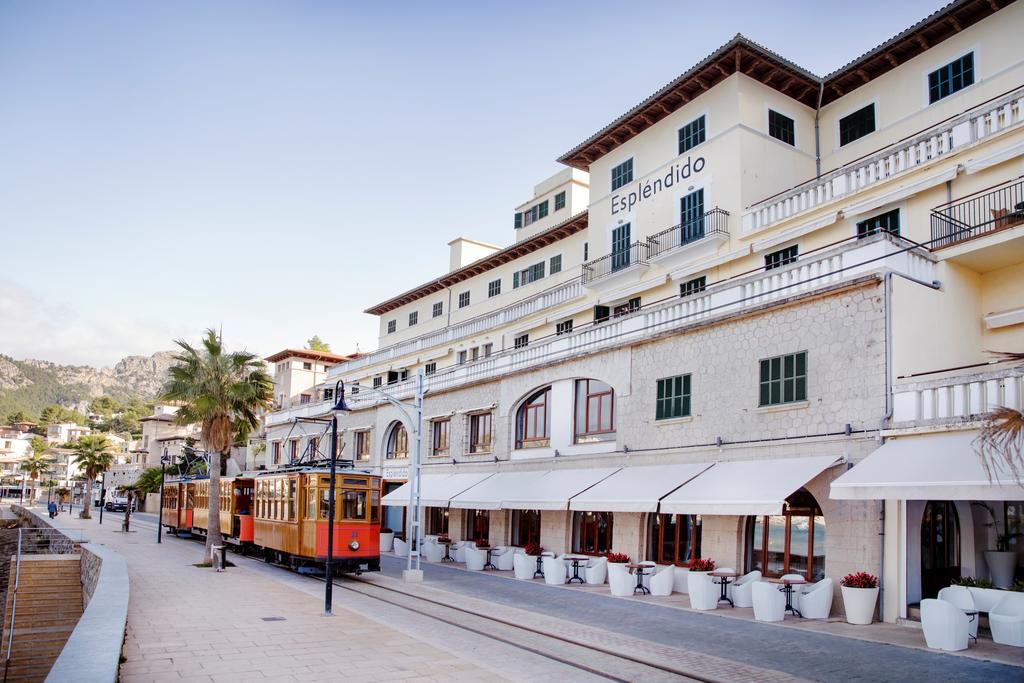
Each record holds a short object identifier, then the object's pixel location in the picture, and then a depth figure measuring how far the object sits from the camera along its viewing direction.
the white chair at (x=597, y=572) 22.59
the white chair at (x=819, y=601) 16.03
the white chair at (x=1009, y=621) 12.77
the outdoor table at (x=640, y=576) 20.36
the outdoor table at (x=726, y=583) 18.12
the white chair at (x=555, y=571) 22.38
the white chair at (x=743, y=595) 17.73
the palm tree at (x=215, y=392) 28.78
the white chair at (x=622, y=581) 19.91
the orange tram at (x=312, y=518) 23.33
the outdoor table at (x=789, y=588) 16.47
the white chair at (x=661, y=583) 19.92
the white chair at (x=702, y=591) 17.48
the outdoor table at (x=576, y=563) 22.98
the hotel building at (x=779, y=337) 16.19
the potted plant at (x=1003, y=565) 15.67
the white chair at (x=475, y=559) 27.17
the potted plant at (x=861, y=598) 15.22
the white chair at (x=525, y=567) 24.19
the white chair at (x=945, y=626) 12.69
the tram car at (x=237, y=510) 31.22
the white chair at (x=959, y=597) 14.02
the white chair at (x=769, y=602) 15.97
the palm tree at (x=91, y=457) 62.41
